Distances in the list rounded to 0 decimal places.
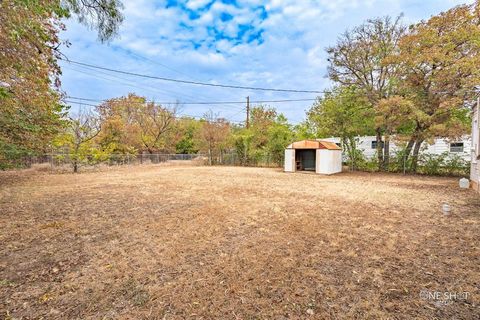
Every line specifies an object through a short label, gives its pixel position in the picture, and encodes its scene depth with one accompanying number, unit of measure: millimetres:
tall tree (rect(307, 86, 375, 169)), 12641
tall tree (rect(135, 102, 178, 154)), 22172
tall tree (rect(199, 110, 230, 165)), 19109
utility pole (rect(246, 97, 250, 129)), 20656
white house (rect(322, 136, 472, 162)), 11852
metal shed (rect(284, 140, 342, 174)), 12008
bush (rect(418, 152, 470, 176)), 10664
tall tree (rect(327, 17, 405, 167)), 11452
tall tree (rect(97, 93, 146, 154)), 17844
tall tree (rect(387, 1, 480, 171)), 8938
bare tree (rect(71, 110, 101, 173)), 13196
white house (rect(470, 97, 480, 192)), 6848
